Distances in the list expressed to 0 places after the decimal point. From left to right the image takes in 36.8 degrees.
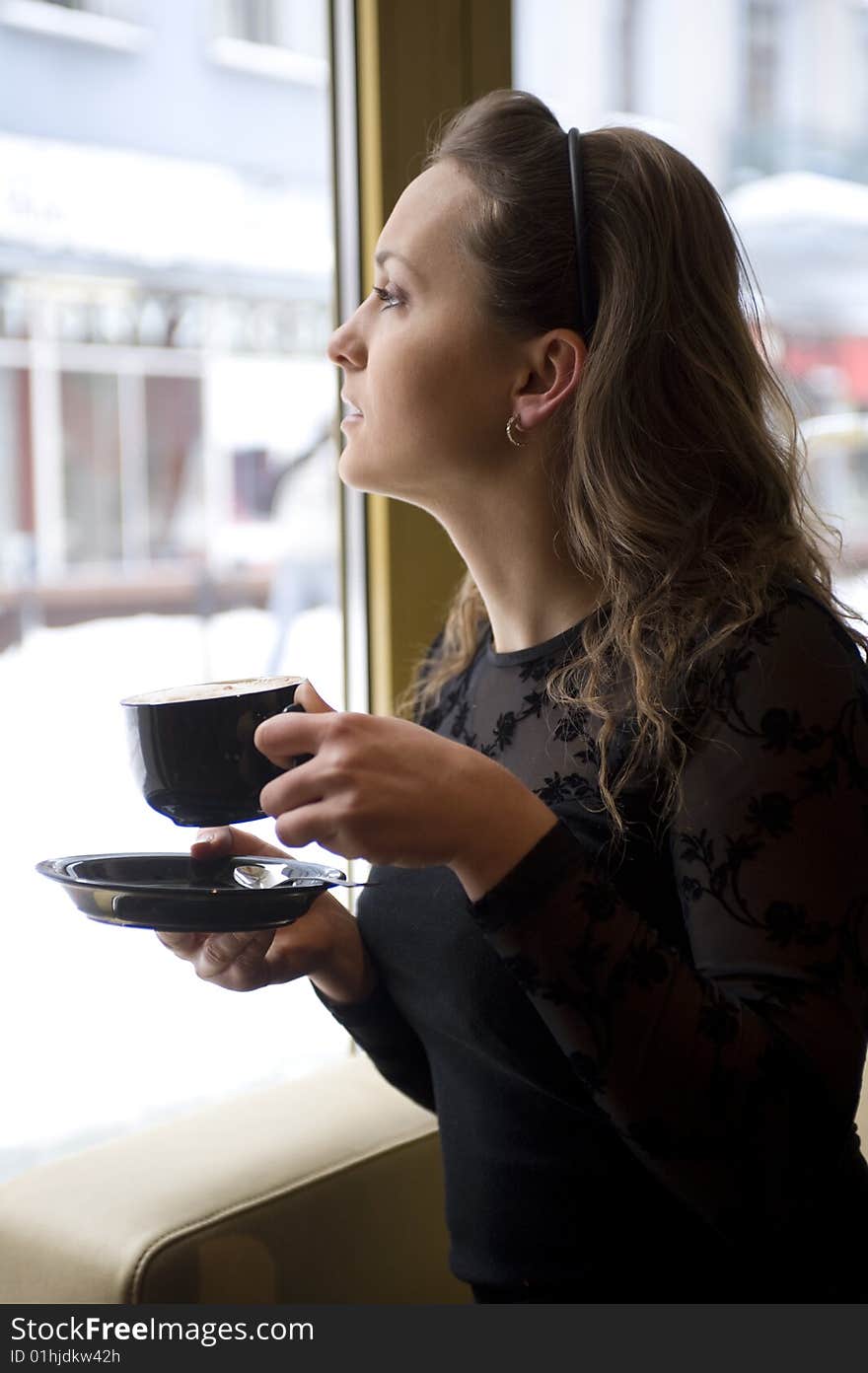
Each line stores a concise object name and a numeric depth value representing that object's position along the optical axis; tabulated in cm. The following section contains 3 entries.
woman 77
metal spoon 89
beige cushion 109
